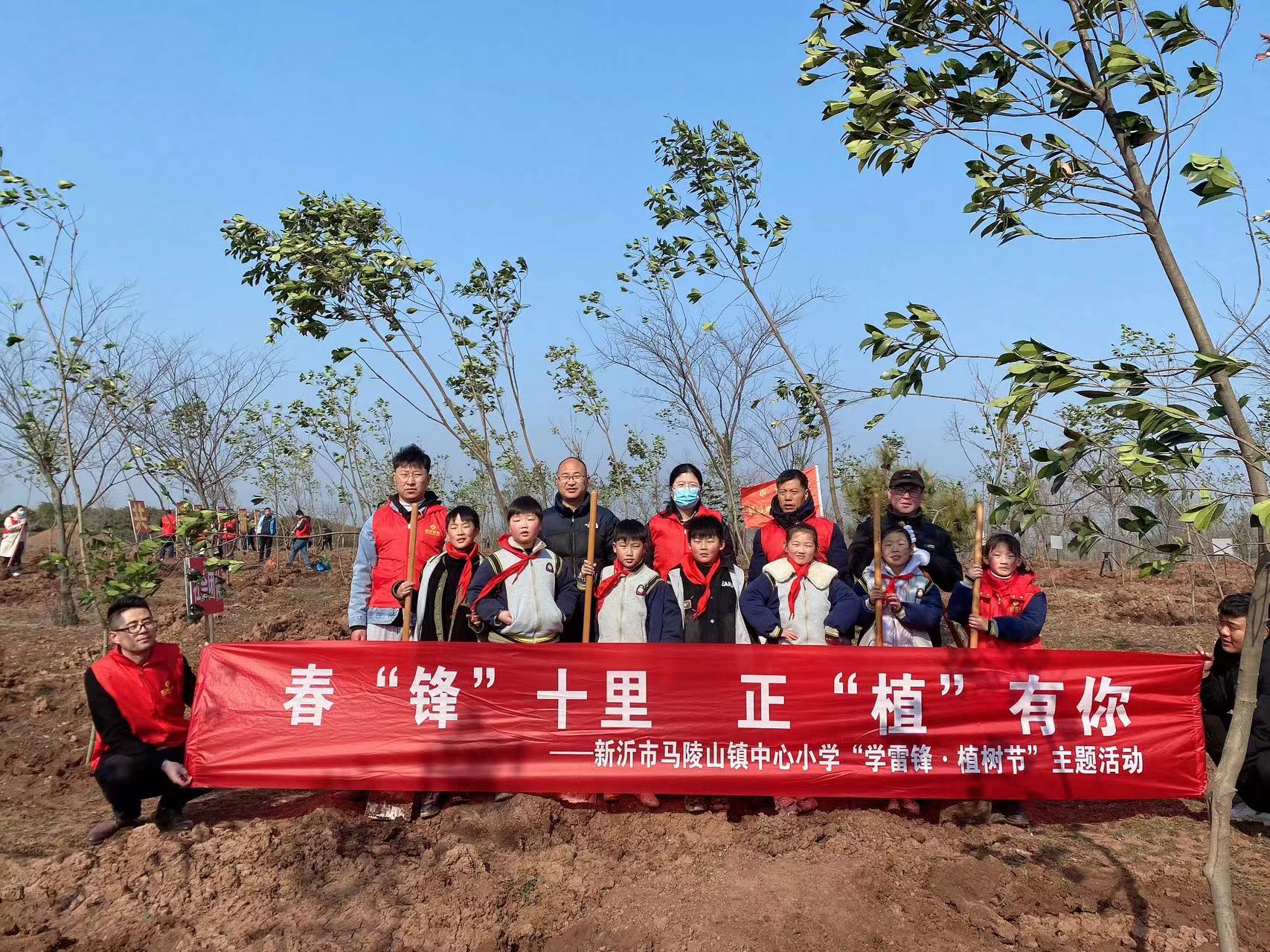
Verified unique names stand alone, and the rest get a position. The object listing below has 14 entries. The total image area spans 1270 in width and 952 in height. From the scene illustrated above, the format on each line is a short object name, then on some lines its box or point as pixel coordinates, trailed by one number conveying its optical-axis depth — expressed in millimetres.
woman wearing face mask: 5102
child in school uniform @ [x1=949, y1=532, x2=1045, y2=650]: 4711
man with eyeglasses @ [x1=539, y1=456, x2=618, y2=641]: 5168
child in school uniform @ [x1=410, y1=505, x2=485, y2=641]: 4879
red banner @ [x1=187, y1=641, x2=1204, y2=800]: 4438
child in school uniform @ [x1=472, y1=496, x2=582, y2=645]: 4758
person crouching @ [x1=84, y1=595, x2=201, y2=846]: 4199
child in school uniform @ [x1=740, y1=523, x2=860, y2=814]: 4672
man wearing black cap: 4984
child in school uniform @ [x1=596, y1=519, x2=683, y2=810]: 4805
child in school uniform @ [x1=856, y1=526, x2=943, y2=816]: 4738
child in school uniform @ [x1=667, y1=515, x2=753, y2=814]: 4832
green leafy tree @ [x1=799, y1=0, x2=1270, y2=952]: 2156
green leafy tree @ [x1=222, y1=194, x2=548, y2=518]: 8078
